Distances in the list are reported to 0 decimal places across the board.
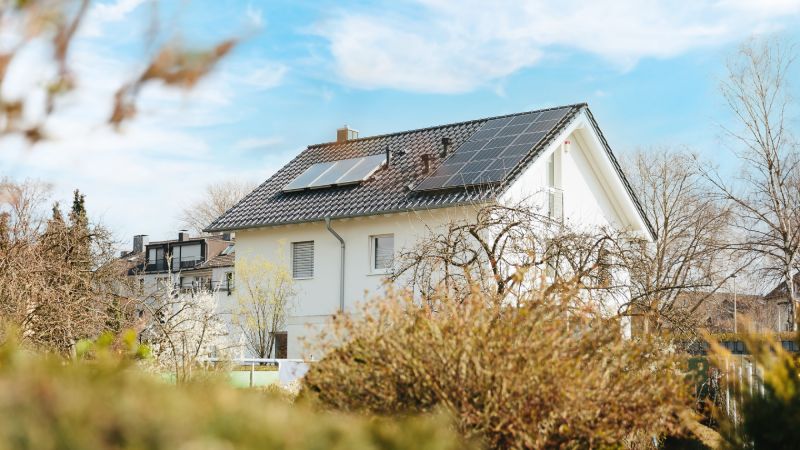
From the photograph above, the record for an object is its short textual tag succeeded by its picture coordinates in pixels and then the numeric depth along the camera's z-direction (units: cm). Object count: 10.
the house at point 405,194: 2219
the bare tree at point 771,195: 2833
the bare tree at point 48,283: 1182
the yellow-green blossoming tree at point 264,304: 2453
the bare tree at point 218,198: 4916
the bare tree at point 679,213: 3197
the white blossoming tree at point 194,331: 1324
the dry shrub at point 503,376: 600
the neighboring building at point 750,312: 4734
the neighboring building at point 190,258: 5360
